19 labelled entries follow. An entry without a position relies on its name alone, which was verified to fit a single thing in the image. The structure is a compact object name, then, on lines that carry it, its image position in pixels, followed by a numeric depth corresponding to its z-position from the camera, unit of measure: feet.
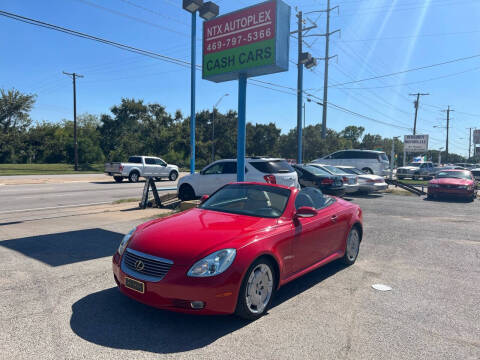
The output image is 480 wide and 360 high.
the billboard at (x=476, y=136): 165.37
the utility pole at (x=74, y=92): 128.16
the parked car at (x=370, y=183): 53.21
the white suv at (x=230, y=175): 36.09
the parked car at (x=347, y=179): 49.11
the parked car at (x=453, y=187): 51.42
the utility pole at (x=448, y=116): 256.93
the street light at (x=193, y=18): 38.04
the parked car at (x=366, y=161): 81.00
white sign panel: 96.22
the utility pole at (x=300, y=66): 69.00
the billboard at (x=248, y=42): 30.78
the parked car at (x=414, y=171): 114.41
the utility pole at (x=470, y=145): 321.11
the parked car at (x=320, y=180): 43.06
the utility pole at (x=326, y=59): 167.88
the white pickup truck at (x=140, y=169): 81.10
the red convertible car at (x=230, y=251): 11.38
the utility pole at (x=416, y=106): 182.91
